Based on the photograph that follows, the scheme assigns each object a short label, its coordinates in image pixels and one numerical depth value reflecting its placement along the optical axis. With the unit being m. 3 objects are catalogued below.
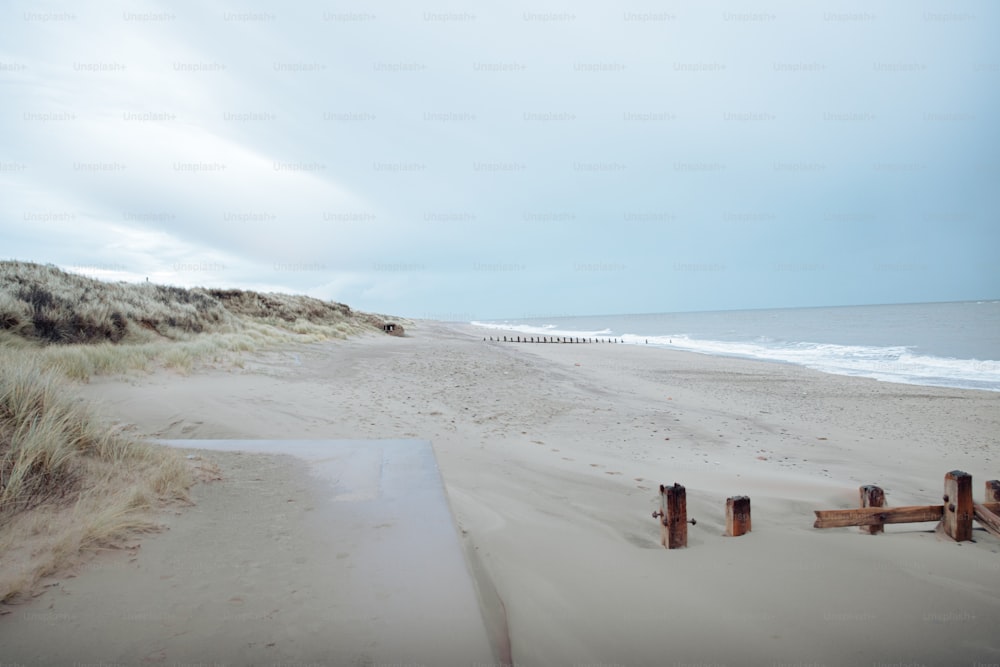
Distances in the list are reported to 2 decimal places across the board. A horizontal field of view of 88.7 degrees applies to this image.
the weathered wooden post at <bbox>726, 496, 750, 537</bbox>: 4.05
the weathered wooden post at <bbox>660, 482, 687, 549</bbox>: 3.76
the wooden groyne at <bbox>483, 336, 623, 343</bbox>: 47.03
